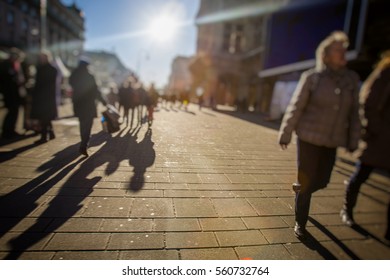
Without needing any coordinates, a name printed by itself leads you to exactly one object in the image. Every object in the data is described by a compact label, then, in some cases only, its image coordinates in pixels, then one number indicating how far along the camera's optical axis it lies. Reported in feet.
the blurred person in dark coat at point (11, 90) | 17.57
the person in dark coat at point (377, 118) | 7.13
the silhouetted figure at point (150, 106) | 29.12
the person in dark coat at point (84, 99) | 14.05
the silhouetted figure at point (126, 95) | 29.76
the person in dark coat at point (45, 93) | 17.31
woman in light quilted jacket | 6.83
